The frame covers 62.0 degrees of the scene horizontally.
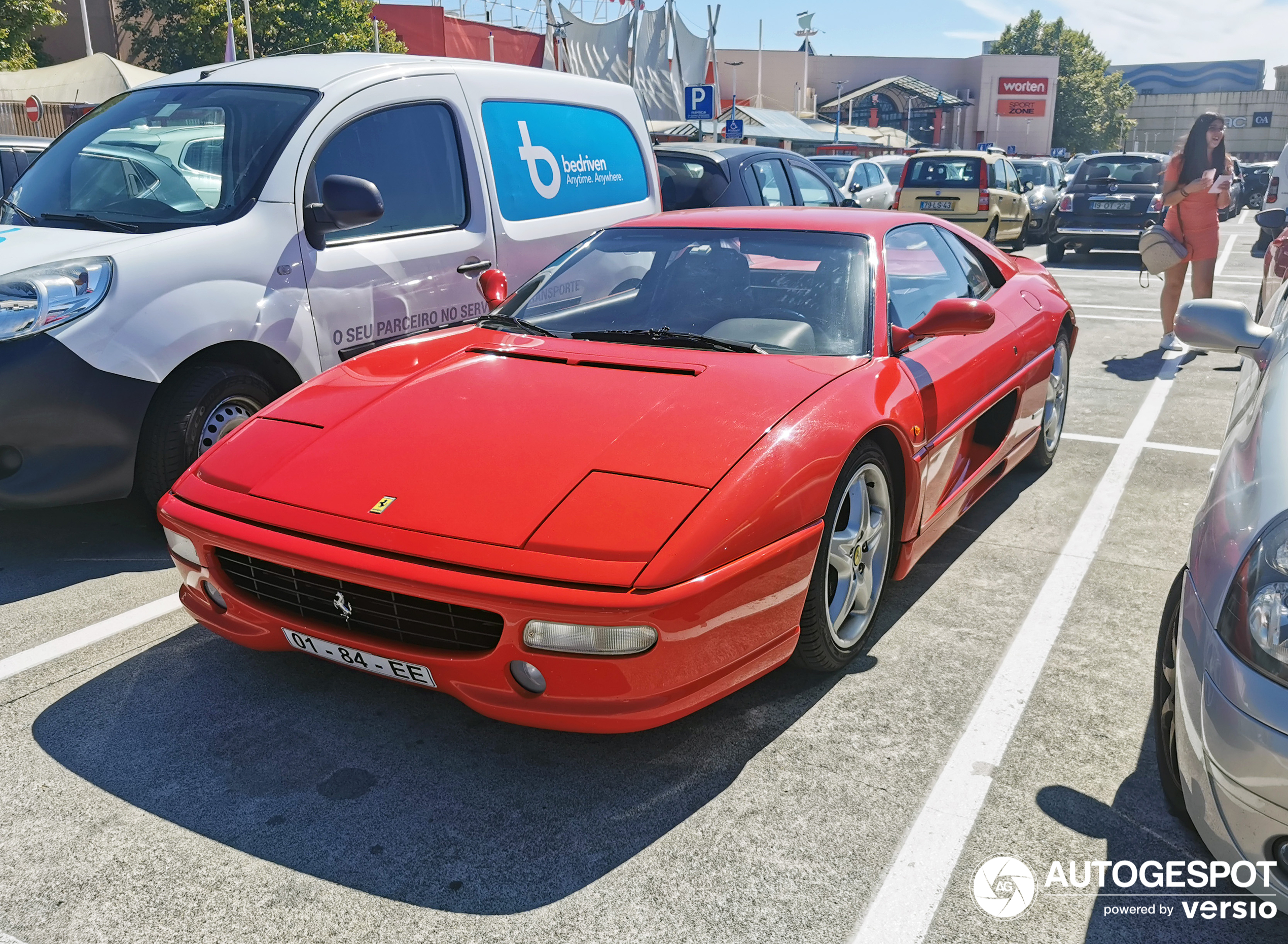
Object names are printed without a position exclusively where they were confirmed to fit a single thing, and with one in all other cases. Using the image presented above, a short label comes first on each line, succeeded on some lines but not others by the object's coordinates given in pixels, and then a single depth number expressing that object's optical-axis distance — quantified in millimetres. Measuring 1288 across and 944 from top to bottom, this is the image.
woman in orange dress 8164
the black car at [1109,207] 15195
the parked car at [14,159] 9062
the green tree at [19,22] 24031
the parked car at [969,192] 16062
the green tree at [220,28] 39312
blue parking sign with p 22812
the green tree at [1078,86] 96250
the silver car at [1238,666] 1896
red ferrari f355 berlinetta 2420
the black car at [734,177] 7969
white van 3832
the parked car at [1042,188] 19203
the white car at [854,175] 16969
